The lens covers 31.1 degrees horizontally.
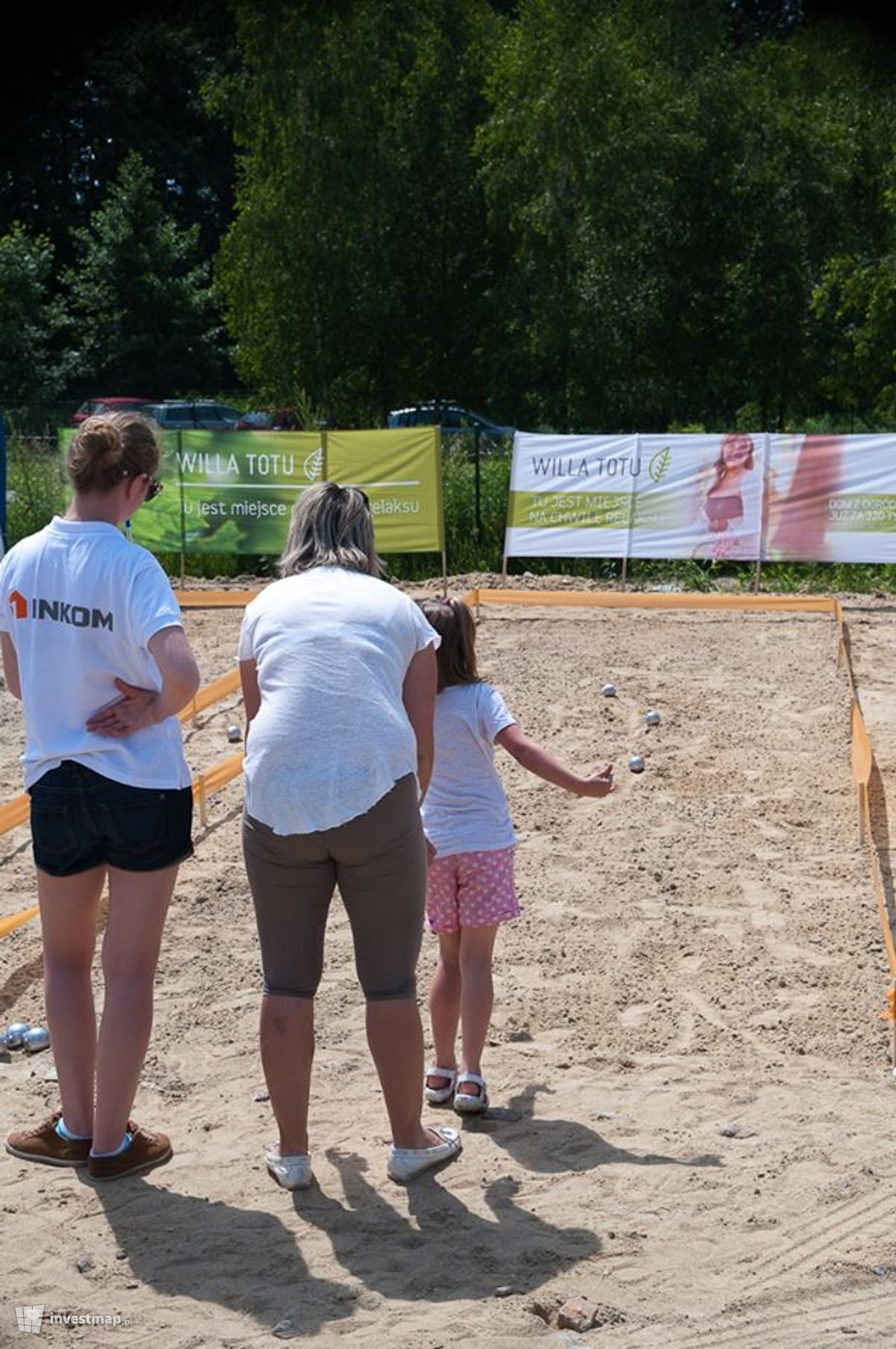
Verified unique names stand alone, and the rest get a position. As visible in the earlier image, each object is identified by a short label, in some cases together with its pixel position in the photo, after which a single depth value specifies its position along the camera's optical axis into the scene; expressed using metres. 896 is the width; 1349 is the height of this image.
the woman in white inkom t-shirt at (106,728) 3.97
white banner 15.58
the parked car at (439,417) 31.20
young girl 4.61
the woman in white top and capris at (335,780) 3.80
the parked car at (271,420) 29.73
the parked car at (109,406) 31.39
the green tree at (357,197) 29.78
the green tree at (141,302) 42.34
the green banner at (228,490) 16.50
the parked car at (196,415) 32.88
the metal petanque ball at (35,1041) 5.37
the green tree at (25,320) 40.59
